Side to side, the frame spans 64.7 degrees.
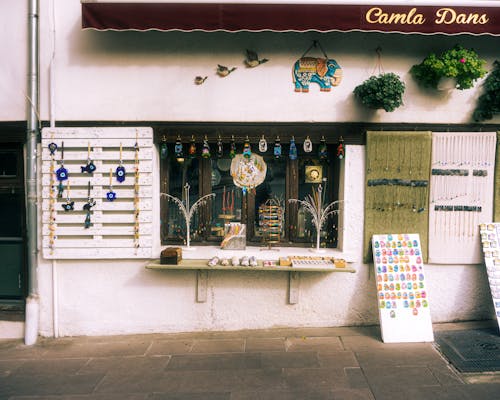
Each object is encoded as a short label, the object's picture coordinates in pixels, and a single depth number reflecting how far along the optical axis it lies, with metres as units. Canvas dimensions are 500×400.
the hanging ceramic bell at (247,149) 5.65
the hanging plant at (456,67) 5.13
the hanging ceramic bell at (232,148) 5.61
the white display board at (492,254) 5.34
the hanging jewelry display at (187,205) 5.83
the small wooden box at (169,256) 5.36
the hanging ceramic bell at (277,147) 5.57
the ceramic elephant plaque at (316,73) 5.50
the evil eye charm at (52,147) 5.50
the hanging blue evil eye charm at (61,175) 5.52
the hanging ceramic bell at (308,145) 5.55
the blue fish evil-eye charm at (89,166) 5.52
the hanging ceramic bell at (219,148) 5.59
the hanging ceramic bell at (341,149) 5.57
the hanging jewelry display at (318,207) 5.78
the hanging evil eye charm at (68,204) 5.54
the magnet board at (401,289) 5.18
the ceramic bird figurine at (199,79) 5.48
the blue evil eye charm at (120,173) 5.52
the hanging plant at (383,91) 5.13
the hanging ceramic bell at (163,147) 5.60
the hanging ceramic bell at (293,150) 5.59
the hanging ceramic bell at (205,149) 5.60
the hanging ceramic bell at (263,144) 5.57
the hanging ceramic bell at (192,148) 5.62
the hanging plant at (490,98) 5.36
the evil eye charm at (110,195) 5.52
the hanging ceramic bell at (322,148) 5.59
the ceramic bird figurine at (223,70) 5.46
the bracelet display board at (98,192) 5.54
